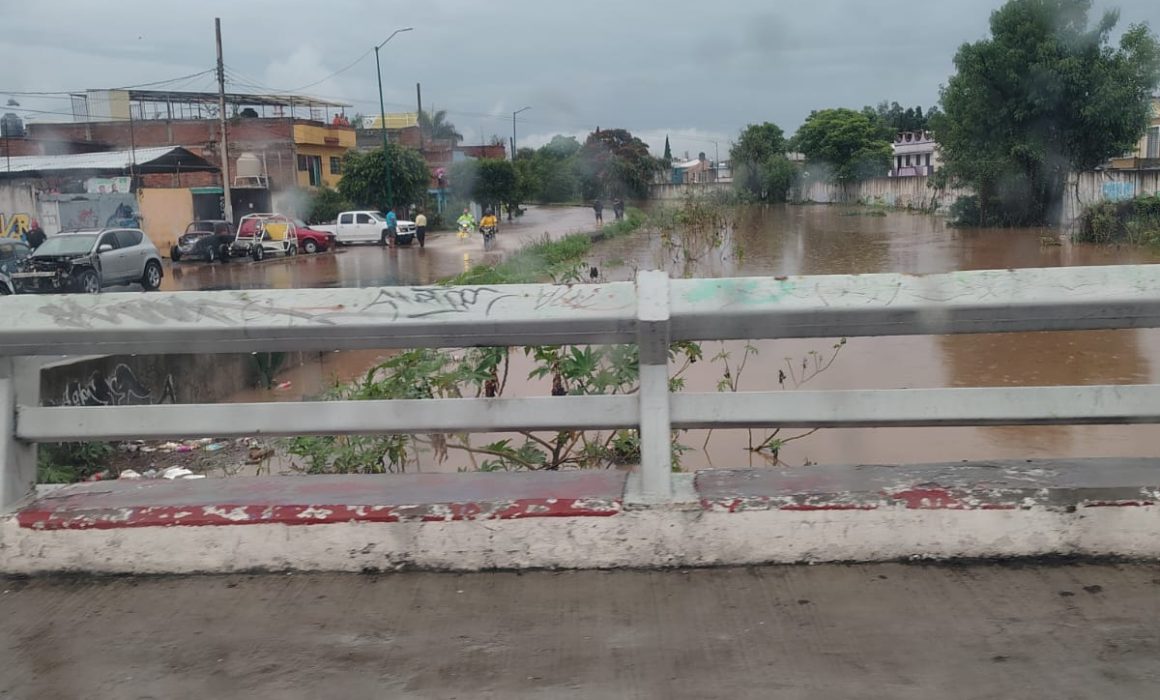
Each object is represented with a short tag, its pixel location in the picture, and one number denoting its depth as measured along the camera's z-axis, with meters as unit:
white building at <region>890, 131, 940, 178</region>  86.56
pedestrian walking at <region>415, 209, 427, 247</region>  42.72
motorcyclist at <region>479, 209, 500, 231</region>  38.59
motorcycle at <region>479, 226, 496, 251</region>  38.41
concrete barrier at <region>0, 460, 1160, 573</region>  3.45
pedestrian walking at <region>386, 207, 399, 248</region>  43.69
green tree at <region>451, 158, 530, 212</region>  58.91
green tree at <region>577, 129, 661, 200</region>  68.81
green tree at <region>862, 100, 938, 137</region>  99.10
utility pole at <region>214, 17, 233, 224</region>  38.81
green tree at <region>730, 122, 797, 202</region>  77.56
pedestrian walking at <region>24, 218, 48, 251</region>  33.06
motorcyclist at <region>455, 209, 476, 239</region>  42.50
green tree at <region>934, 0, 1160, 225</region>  35.00
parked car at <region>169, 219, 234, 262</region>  35.50
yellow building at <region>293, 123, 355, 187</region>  54.44
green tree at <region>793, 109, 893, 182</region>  82.56
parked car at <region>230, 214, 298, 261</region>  35.94
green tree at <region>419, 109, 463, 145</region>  79.36
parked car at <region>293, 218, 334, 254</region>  40.31
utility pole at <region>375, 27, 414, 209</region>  50.84
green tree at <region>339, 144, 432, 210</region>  52.16
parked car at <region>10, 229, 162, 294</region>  22.72
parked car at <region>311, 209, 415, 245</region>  44.34
